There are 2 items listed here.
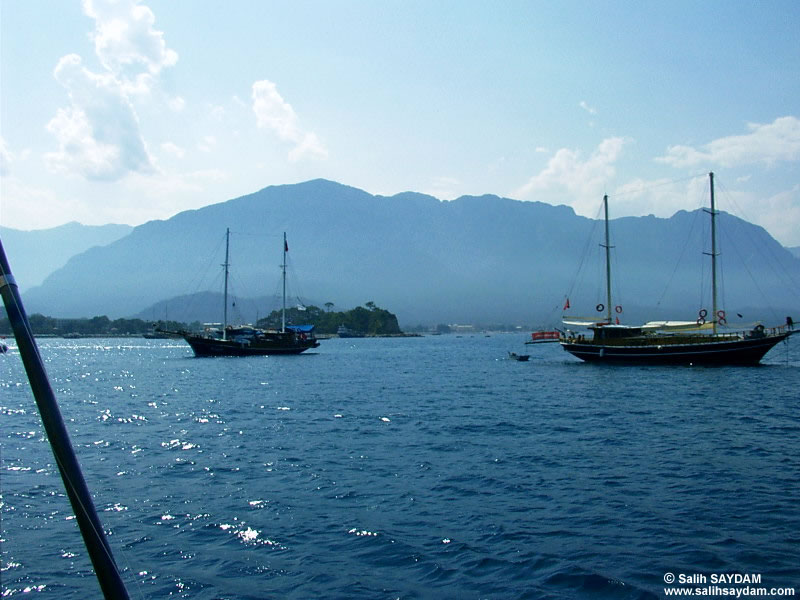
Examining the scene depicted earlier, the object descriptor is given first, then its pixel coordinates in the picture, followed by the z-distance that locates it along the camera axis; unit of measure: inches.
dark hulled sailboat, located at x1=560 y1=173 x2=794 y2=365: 2320.4
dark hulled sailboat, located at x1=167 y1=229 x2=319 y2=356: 3823.8
